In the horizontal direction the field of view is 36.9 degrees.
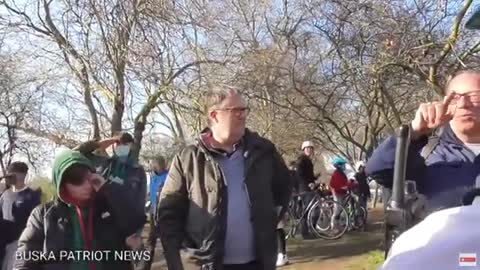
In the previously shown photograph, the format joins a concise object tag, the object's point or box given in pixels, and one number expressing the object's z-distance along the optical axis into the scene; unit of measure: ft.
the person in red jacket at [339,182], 41.63
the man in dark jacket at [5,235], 14.76
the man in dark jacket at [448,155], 7.88
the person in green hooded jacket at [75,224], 10.22
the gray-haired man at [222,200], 11.06
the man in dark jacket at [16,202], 15.26
